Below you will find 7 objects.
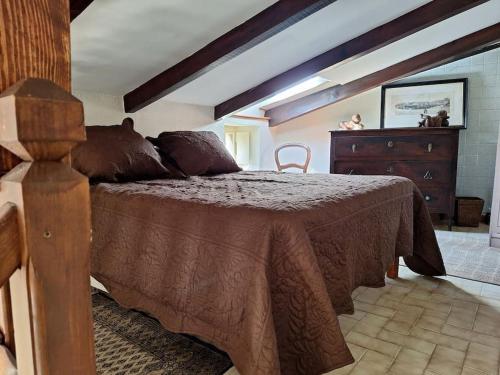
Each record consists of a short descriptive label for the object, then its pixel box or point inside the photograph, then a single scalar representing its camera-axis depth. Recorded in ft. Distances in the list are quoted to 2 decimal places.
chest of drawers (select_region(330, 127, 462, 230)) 12.21
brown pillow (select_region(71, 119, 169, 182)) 7.13
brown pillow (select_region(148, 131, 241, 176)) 8.96
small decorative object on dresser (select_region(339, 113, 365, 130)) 14.28
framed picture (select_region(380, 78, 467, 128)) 13.74
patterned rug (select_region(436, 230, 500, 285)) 8.43
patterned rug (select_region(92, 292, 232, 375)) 4.81
